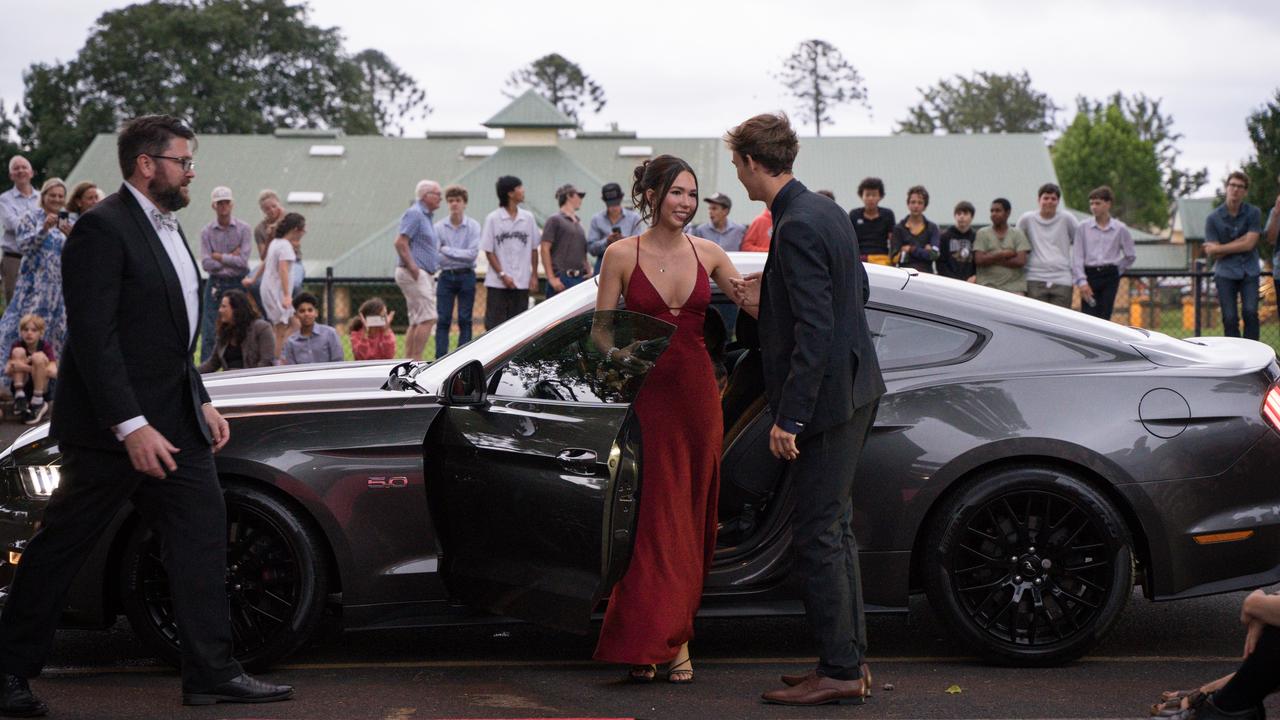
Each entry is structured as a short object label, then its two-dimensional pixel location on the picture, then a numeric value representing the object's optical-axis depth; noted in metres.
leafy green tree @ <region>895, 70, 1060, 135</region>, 94.75
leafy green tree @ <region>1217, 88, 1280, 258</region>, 54.16
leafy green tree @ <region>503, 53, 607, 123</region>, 99.25
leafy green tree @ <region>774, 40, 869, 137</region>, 85.00
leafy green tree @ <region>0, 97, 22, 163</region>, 63.41
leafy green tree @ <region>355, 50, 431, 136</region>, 97.31
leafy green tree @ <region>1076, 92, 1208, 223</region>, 97.31
